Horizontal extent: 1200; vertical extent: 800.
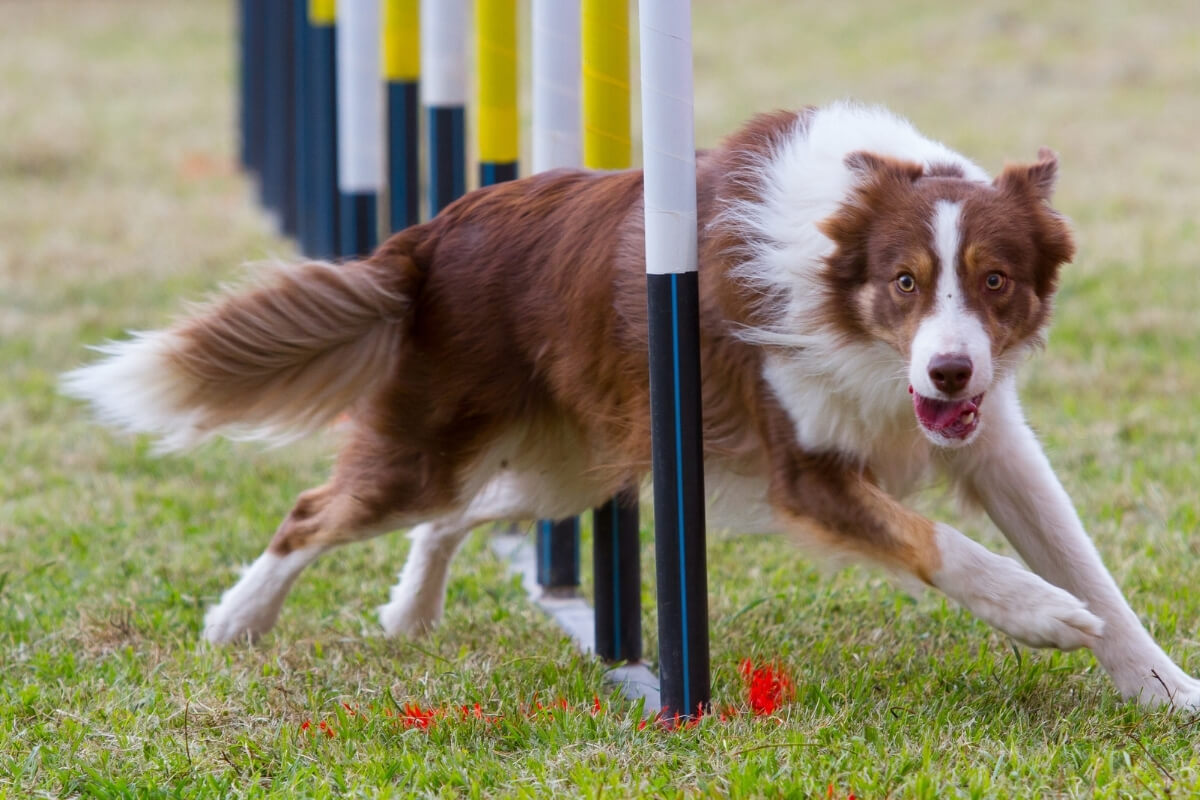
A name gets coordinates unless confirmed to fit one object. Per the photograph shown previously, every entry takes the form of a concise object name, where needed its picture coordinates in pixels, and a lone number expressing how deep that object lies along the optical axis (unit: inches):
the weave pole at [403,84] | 473.4
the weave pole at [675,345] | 250.2
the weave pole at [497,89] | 359.6
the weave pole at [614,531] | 311.7
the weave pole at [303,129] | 758.5
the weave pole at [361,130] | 545.6
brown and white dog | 262.2
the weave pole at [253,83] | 991.6
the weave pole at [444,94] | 401.1
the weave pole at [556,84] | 334.3
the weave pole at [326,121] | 648.4
